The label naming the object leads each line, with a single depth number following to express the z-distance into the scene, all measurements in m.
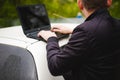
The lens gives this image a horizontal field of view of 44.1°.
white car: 1.13
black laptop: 1.24
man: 1.06
